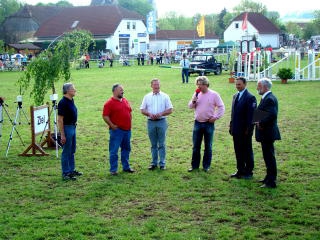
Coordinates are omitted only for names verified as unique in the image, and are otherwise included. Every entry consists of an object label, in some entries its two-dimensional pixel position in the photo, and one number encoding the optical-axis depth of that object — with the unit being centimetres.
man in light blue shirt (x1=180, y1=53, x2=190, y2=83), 2844
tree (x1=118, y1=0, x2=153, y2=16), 11306
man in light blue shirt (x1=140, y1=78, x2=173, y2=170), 920
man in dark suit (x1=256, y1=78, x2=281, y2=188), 782
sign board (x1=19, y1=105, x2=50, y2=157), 1068
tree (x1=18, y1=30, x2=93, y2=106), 1152
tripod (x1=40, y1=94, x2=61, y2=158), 1049
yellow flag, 5366
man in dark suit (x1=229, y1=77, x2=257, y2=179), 844
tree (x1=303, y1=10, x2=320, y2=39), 8922
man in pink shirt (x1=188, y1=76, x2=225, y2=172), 899
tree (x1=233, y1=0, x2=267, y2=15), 10955
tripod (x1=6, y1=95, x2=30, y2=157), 1100
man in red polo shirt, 891
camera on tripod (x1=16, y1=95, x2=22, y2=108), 1100
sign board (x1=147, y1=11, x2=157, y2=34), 7075
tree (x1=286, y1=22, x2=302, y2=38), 11238
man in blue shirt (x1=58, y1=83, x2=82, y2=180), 859
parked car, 3603
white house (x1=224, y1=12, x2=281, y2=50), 8919
